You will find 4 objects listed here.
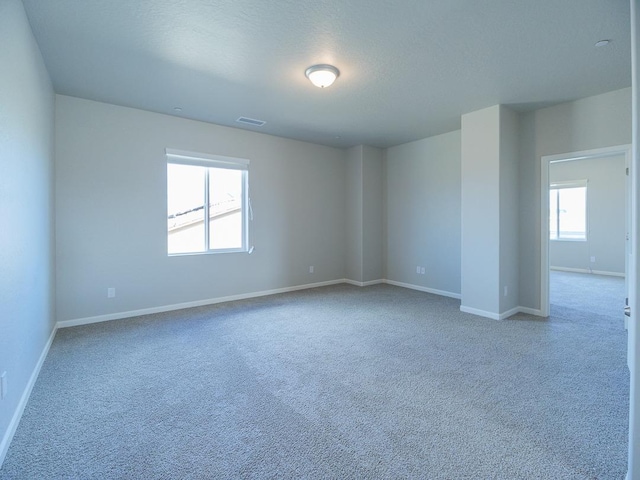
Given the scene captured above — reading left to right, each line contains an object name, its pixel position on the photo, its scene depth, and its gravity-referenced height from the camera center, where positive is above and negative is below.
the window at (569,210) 7.46 +0.65
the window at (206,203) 4.48 +0.53
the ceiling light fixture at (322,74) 2.95 +1.53
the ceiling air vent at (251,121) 4.50 +1.68
